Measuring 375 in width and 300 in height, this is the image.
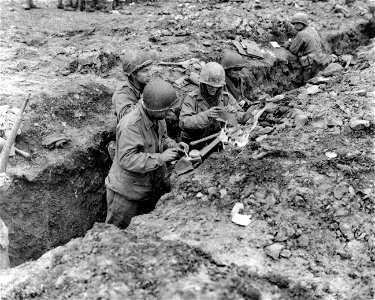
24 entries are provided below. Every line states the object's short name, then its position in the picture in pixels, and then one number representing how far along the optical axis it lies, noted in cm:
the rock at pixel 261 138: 543
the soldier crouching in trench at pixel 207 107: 562
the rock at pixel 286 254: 384
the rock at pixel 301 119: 567
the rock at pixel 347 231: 409
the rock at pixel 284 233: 402
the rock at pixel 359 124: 538
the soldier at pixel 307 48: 934
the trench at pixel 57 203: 557
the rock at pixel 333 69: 779
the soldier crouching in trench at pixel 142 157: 446
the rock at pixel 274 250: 381
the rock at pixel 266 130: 562
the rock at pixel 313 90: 661
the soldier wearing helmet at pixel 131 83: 568
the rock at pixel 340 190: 443
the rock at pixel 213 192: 462
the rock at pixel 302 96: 644
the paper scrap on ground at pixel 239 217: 421
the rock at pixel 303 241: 398
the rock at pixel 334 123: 552
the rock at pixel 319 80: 711
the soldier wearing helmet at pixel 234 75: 651
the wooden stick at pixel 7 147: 423
